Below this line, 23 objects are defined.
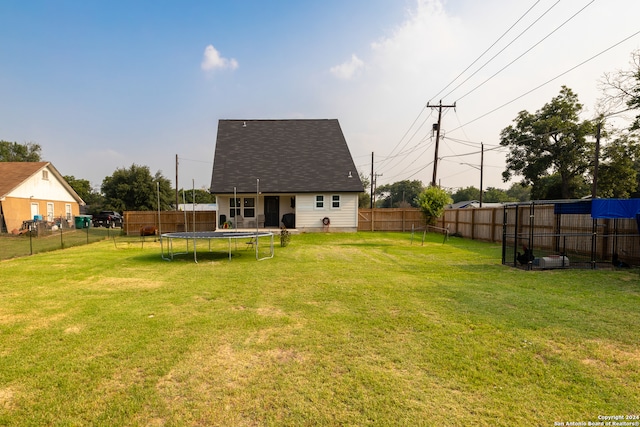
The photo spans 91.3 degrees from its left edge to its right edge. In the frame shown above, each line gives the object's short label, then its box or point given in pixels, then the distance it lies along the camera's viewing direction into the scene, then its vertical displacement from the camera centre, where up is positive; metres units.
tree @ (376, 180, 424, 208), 90.56 +4.13
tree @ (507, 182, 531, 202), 93.19 +3.65
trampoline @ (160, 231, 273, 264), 10.66 -1.06
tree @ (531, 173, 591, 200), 30.17 +1.69
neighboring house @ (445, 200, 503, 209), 46.66 +0.14
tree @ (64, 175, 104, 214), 54.92 +2.88
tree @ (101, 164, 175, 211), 39.00 +2.02
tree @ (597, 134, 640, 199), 23.86 +2.75
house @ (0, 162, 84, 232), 22.28 +1.02
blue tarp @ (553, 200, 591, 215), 9.40 -0.11
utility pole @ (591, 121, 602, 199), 16.66 +2.42
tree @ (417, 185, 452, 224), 18.81 +0.24
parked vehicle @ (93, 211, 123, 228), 33.80 -1.48
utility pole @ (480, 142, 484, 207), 30.58 +4.67
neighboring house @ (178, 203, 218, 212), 56.79 -0.03
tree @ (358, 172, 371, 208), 62.59 +1.50
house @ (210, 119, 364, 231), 21.88 +1.67
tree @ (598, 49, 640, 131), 16.09 +5.63
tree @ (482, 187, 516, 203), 81.97 +2.65
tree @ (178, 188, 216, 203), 75.34 +2.20
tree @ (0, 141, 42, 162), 51.06 +9.11
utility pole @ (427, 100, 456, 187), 23.56 +5.22
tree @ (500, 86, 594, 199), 29.11 +5.93
